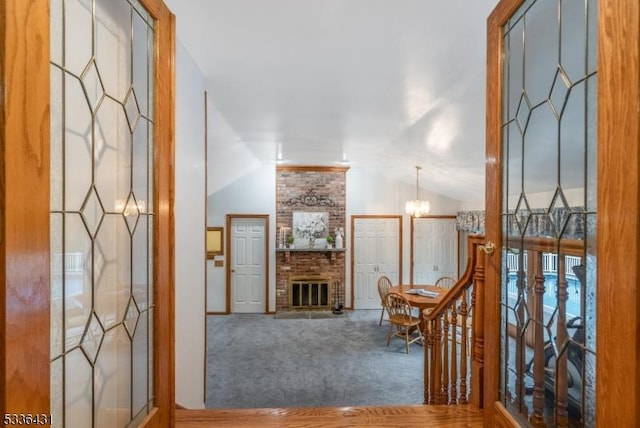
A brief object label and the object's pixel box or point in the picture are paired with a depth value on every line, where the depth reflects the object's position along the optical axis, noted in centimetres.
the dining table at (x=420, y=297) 444
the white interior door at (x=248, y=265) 621
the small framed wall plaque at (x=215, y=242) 619
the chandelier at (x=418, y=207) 517
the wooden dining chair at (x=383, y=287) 511
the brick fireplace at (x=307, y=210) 620
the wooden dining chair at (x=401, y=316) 448
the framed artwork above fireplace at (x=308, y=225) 622
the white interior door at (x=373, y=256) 639
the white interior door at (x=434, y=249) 652
